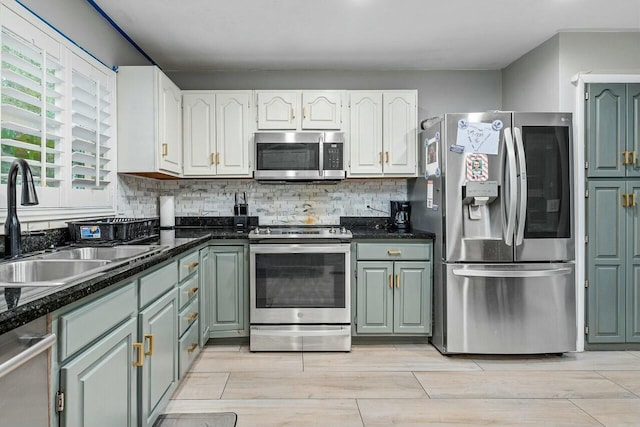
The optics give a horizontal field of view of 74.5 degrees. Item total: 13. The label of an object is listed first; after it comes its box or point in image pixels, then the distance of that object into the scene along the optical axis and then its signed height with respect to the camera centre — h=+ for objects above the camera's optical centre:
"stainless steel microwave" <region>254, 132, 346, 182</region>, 3.51 +0.47
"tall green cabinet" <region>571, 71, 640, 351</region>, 3.07 +0.34
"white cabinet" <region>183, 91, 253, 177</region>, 3.60 +0.67
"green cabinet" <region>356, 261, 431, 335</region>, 3.28 -0.69
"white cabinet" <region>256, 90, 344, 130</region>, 3.59 +0.87
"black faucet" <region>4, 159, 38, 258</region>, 1.68 +0.00
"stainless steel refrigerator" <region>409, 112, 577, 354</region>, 2.93 -0.19
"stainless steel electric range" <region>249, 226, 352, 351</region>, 3.21 -0.57
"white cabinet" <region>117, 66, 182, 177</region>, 2.99 +0.66
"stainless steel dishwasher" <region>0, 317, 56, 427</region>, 0.96 -0.40
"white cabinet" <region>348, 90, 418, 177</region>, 3.62 +0.68
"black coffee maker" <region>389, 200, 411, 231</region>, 3.83 -0.03
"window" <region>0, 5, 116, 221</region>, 1.90 +0.49
